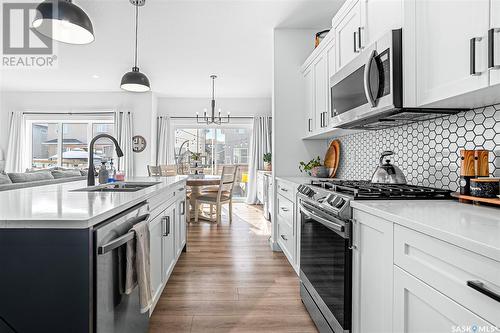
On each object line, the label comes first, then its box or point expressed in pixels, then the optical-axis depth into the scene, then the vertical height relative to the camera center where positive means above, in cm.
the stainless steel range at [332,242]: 141 -43
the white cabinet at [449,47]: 112 +51
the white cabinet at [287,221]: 251 -55
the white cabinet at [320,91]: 278 +74
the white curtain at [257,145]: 715 +49
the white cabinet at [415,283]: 71 -36
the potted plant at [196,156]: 529 +16
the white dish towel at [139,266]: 129 -46
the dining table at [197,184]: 457 -30
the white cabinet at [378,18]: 158 +87
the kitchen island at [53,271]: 98 -36
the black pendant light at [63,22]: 183 +94
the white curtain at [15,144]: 669 +46
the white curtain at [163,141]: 698 +56
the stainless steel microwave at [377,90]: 156 +46
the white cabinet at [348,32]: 203 +100
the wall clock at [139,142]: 672 +52
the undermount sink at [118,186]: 198 -17
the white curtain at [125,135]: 664 +67
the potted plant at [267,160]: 669 +12
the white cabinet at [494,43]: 104 +44
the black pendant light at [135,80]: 315 +92
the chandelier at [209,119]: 698 +112
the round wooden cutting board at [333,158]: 321 +9
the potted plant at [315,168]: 317 -3
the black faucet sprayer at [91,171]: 214 -5
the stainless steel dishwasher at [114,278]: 104 -44
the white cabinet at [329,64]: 255 +91
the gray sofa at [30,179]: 279 -16
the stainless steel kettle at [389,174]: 193 -6
